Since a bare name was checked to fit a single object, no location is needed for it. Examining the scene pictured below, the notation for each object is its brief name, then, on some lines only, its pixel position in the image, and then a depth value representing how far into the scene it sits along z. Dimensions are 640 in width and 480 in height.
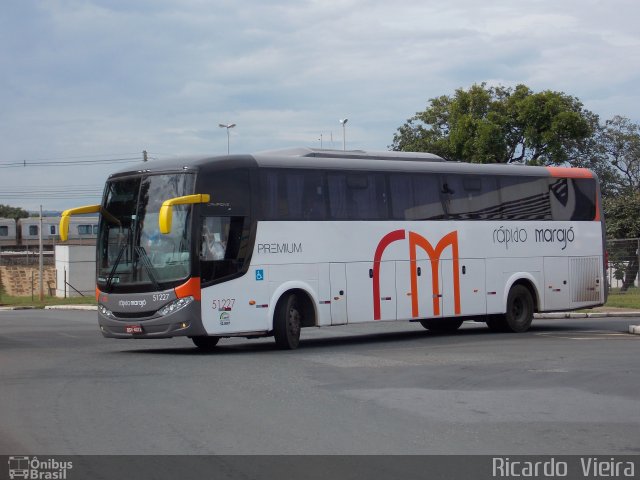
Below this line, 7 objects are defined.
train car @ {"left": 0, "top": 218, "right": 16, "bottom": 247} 89.31
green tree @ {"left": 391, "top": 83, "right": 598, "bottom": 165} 46.47
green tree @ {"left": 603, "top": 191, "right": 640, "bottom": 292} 47.09
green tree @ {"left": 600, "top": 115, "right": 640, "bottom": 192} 65.00
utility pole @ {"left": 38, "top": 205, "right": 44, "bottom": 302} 55.44
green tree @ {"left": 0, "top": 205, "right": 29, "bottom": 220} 137.38
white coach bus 17.41
